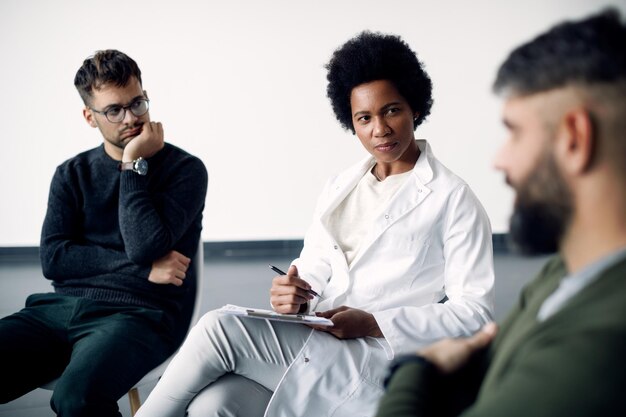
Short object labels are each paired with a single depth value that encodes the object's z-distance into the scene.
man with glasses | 2.36
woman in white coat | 2.04
